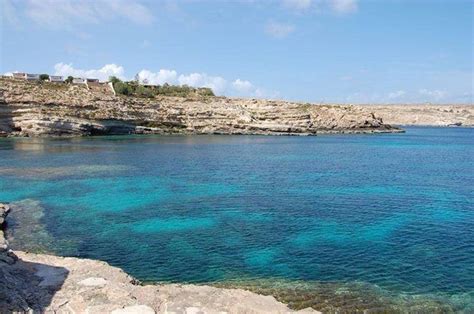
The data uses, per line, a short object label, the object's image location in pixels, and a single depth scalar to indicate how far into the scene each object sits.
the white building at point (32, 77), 121.51
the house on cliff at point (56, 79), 126.00
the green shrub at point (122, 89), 118.81
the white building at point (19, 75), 121.97
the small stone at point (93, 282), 16.03
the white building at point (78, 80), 126.33
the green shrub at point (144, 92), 122.56
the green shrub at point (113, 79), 131.12
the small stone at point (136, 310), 13.90
